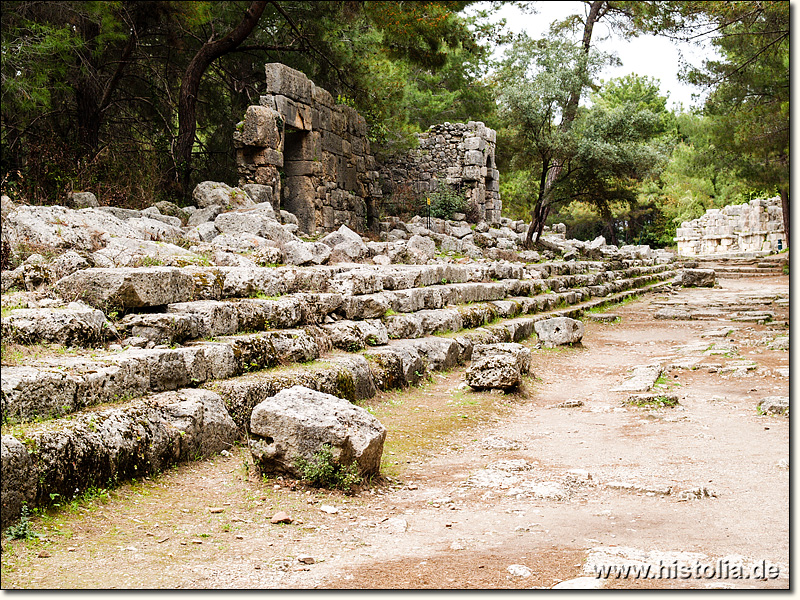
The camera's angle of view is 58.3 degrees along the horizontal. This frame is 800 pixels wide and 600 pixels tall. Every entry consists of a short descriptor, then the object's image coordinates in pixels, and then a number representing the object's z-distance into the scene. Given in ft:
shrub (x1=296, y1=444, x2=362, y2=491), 14.62
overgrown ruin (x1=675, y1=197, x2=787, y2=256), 121.19
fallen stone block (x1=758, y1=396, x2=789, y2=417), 22.03
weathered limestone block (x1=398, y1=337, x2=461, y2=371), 28.78
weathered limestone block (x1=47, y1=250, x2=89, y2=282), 19.09
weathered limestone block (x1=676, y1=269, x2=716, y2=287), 81.30
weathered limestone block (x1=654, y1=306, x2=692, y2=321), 51.83
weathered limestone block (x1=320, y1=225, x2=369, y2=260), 36.42
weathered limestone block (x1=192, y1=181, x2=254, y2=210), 38.50
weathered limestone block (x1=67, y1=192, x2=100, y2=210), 31.12
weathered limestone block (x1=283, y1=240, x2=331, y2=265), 30.55
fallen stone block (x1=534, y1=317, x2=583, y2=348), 38.04
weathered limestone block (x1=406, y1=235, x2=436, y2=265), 42.09
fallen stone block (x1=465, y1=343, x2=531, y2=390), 25.63
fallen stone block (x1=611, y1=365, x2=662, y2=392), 26.86
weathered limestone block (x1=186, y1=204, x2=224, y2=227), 35.70
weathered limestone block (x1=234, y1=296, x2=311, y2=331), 21.48
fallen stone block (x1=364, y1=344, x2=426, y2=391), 24.70
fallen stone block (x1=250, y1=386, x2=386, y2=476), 14.84
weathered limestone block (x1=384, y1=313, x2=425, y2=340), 29.27
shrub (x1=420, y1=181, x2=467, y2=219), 72.90
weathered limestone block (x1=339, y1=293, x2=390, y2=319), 27.17
